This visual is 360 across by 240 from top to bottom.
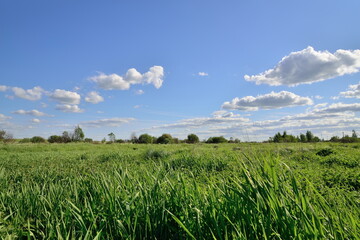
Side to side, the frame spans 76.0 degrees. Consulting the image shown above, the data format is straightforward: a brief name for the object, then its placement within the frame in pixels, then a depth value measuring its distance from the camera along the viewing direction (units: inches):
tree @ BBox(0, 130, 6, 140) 1606.8
